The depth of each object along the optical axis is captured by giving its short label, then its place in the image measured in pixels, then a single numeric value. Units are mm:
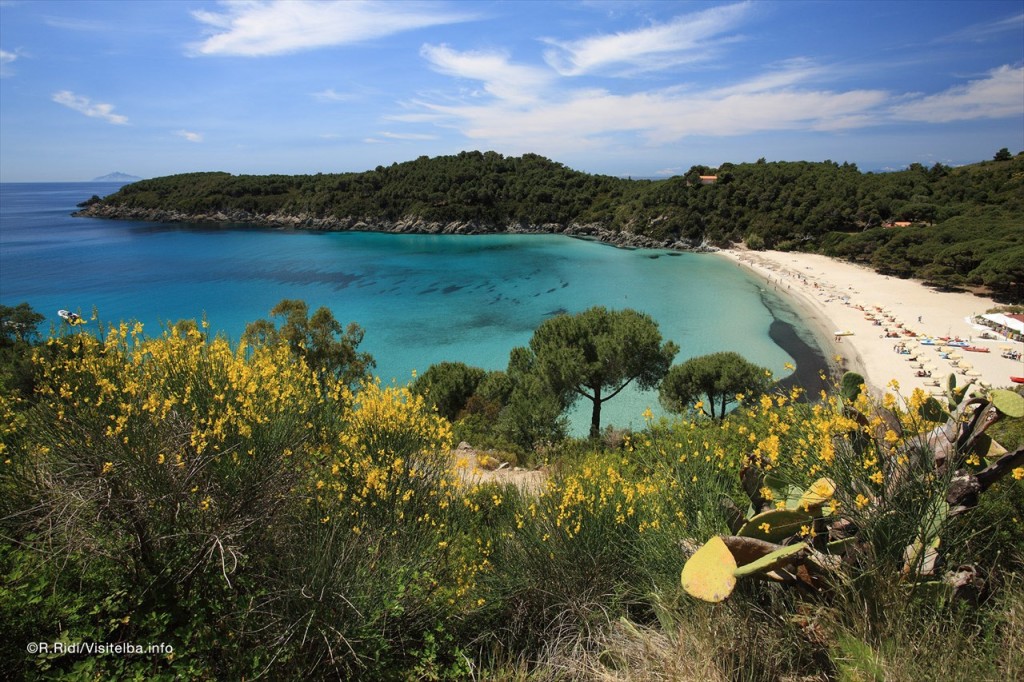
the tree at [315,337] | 18297
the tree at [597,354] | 18328
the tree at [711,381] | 20812
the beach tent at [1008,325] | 29664
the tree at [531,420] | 15750
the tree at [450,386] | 20516
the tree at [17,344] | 8886
